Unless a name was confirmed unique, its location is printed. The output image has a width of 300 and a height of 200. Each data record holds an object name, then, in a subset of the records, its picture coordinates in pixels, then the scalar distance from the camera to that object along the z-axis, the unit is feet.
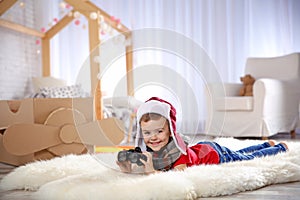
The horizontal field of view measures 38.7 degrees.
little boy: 5.30
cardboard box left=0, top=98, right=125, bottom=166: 7.39
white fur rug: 4.61
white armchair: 11.43
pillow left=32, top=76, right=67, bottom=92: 14.53
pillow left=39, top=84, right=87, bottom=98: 11.81
